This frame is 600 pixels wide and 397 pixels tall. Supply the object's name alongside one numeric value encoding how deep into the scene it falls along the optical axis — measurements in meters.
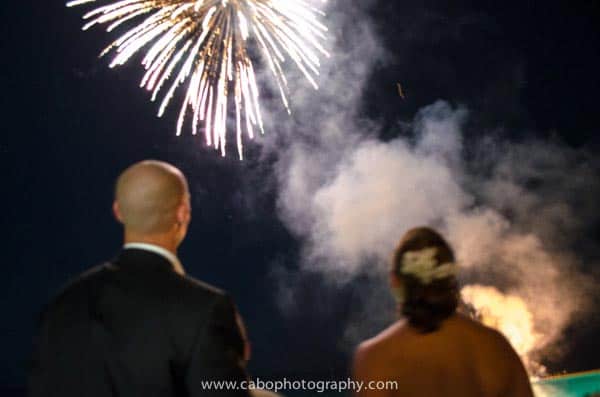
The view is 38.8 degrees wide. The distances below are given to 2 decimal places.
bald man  3.04
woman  3.70
